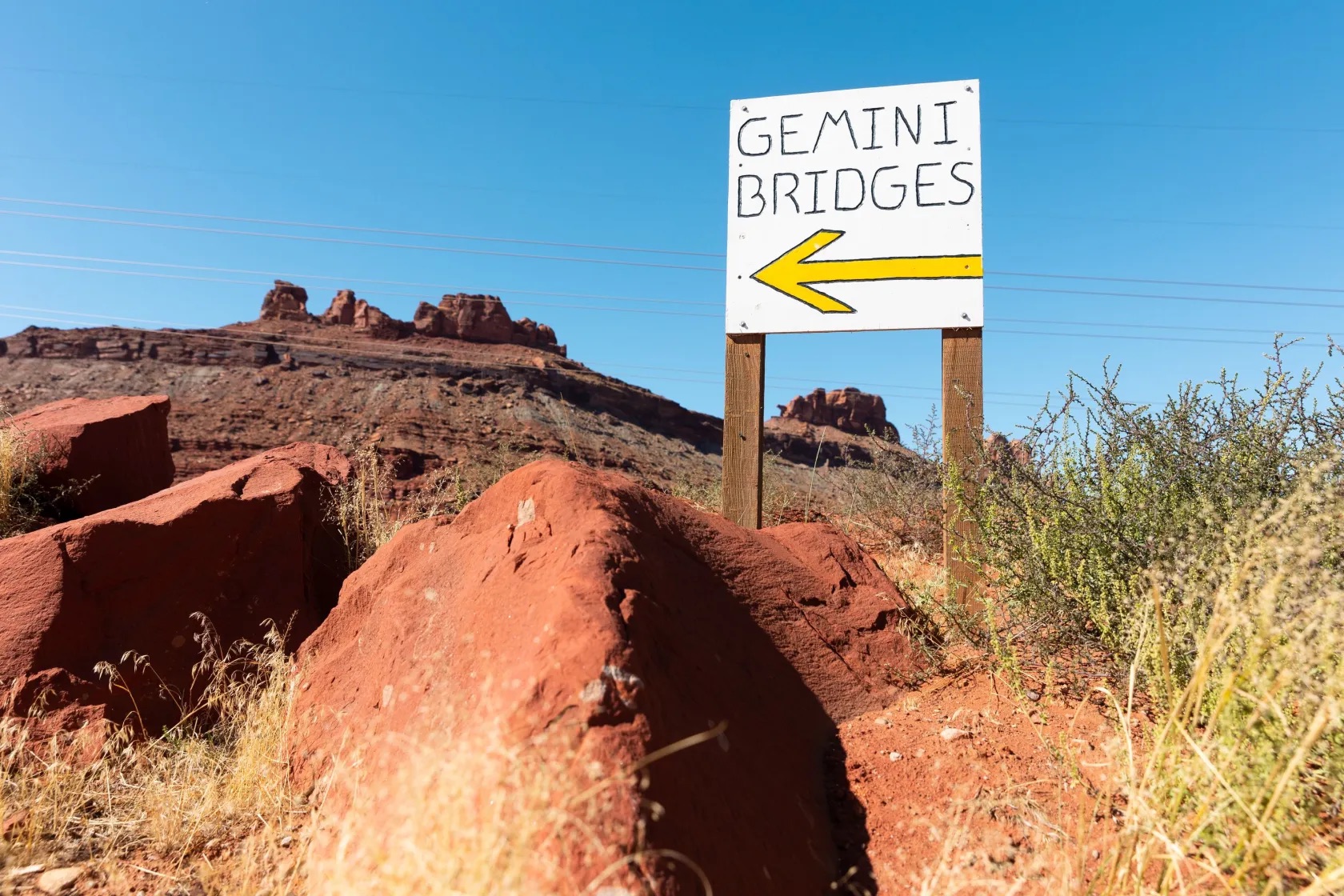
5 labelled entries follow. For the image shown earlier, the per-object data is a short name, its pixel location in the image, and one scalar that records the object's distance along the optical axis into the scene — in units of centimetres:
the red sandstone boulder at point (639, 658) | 173
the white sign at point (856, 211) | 389
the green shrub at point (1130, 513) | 241
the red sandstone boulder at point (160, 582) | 323
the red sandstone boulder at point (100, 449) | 513
